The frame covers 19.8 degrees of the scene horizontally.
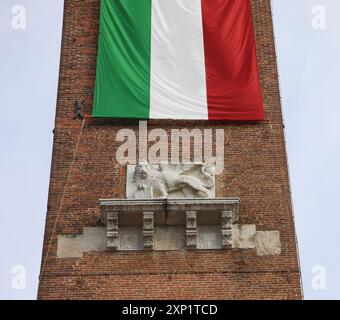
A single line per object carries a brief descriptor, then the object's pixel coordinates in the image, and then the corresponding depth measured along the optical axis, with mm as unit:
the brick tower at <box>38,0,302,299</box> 20578
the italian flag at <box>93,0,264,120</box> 22984
